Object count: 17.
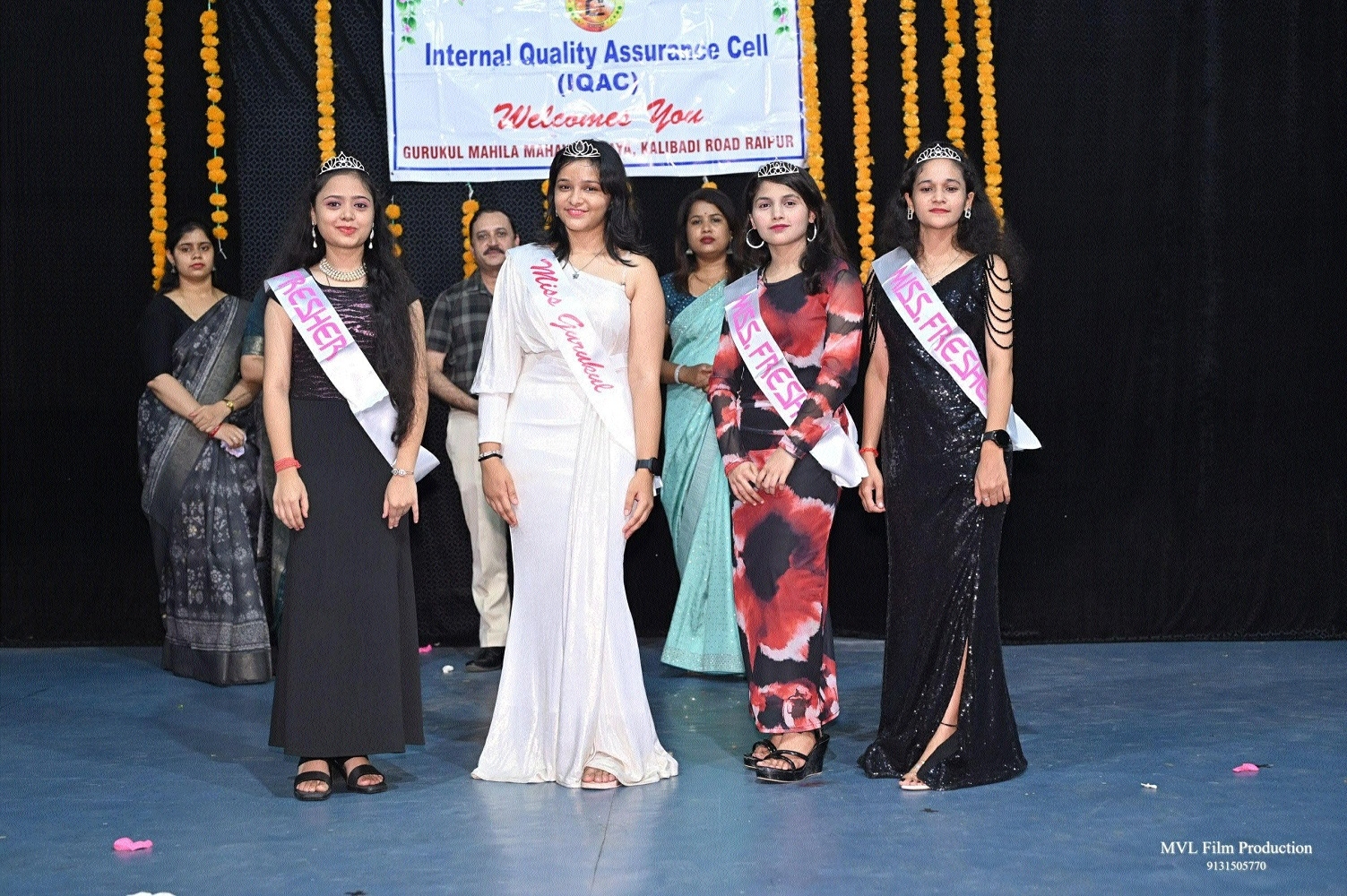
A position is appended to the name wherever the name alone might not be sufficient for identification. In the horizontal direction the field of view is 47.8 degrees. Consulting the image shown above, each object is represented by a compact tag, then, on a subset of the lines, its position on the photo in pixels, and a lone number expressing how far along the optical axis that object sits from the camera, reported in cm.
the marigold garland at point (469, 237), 543
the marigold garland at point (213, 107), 541
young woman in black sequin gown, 344
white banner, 528
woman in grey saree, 505
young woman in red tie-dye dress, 354
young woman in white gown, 347
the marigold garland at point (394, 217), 539
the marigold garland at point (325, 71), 536
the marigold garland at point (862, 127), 535
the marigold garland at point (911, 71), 532
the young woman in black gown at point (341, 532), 343
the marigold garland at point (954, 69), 532
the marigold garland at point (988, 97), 528
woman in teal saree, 488
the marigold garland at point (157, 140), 545
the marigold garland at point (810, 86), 529
